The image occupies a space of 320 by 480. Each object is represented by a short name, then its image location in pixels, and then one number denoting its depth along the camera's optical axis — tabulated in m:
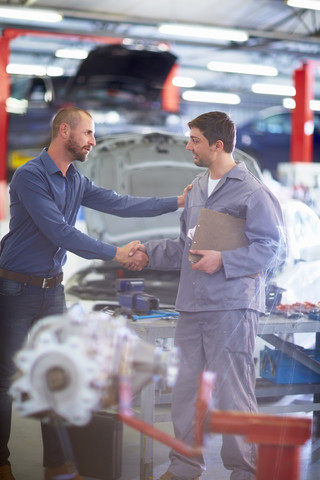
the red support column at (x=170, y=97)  9.11
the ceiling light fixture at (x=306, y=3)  8.39
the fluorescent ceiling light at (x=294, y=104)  12.61
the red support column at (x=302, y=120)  12.01
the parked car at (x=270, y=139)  11.69
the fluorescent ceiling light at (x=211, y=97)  14.91
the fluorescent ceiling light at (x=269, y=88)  17.08
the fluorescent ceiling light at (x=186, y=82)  16.30
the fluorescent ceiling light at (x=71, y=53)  12.67
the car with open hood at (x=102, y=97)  8.23
